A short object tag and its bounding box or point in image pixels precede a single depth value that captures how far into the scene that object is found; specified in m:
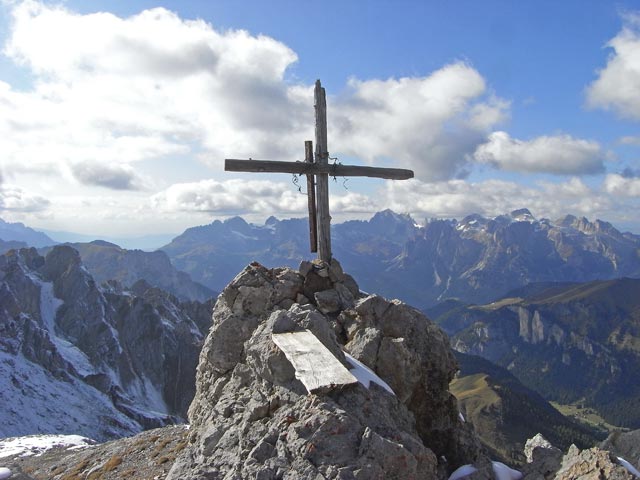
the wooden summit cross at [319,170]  15.50
